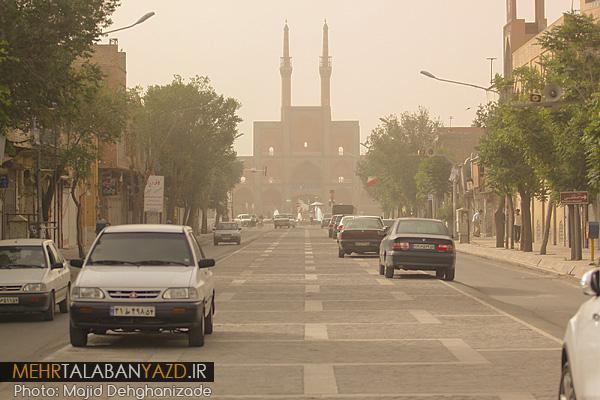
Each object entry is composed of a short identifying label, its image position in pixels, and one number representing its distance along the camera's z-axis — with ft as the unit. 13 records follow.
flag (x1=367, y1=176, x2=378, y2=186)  425.85
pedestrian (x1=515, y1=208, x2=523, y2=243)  215.72
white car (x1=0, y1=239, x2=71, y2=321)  66.23
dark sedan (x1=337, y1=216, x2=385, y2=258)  154.92
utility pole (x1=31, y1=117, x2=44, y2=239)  135.33
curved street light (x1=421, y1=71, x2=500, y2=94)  189.06
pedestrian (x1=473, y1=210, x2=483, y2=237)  280.51
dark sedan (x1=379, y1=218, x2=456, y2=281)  101.71
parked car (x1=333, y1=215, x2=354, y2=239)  160.35
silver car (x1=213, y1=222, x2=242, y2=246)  237.25
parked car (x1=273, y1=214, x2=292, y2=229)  451.12
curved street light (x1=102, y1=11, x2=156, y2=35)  147.54
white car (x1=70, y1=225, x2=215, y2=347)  48.70
